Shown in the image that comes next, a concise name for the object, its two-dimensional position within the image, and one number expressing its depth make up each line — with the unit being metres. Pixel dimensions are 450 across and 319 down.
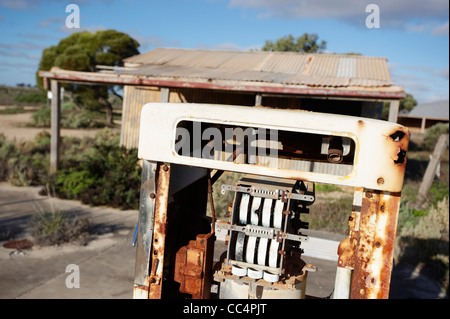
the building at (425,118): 34.53
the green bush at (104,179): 9.19
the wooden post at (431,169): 10.11
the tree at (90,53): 25.12
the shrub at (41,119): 24.75
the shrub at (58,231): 6.53
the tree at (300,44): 34.62
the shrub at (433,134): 25.72
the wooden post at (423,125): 33.50
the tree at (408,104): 49.44
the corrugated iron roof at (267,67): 10.78
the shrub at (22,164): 10.62
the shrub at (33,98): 43.06
